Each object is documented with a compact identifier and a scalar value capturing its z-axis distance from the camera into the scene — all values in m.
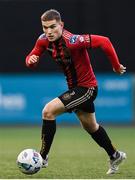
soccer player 20.20
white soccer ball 19.55
